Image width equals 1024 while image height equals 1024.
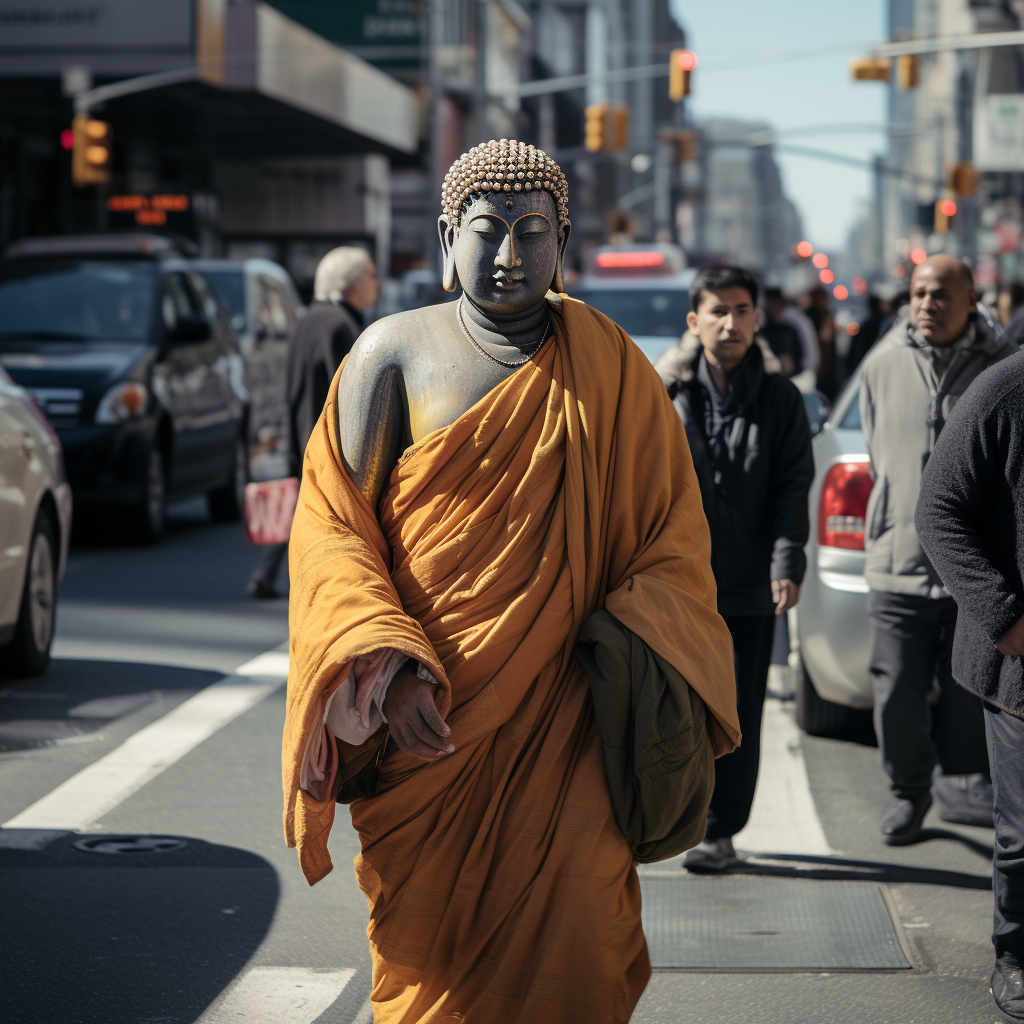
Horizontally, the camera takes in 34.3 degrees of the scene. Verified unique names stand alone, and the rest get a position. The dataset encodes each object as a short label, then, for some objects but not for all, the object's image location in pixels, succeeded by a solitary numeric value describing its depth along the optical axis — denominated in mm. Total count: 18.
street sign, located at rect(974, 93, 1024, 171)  33250
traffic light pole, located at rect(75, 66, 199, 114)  26500
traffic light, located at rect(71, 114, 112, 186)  25859
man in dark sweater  3814
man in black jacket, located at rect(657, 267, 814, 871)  5039
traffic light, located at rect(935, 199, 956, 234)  42756
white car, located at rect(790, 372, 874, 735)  6086
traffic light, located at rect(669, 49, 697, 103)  27594
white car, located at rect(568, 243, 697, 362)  14117
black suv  11789
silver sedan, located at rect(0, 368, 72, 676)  7227
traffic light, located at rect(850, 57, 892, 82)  26078
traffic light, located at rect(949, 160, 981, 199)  35750
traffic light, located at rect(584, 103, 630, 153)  32438
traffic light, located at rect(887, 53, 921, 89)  26562
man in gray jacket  5195
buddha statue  3303
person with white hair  8148
